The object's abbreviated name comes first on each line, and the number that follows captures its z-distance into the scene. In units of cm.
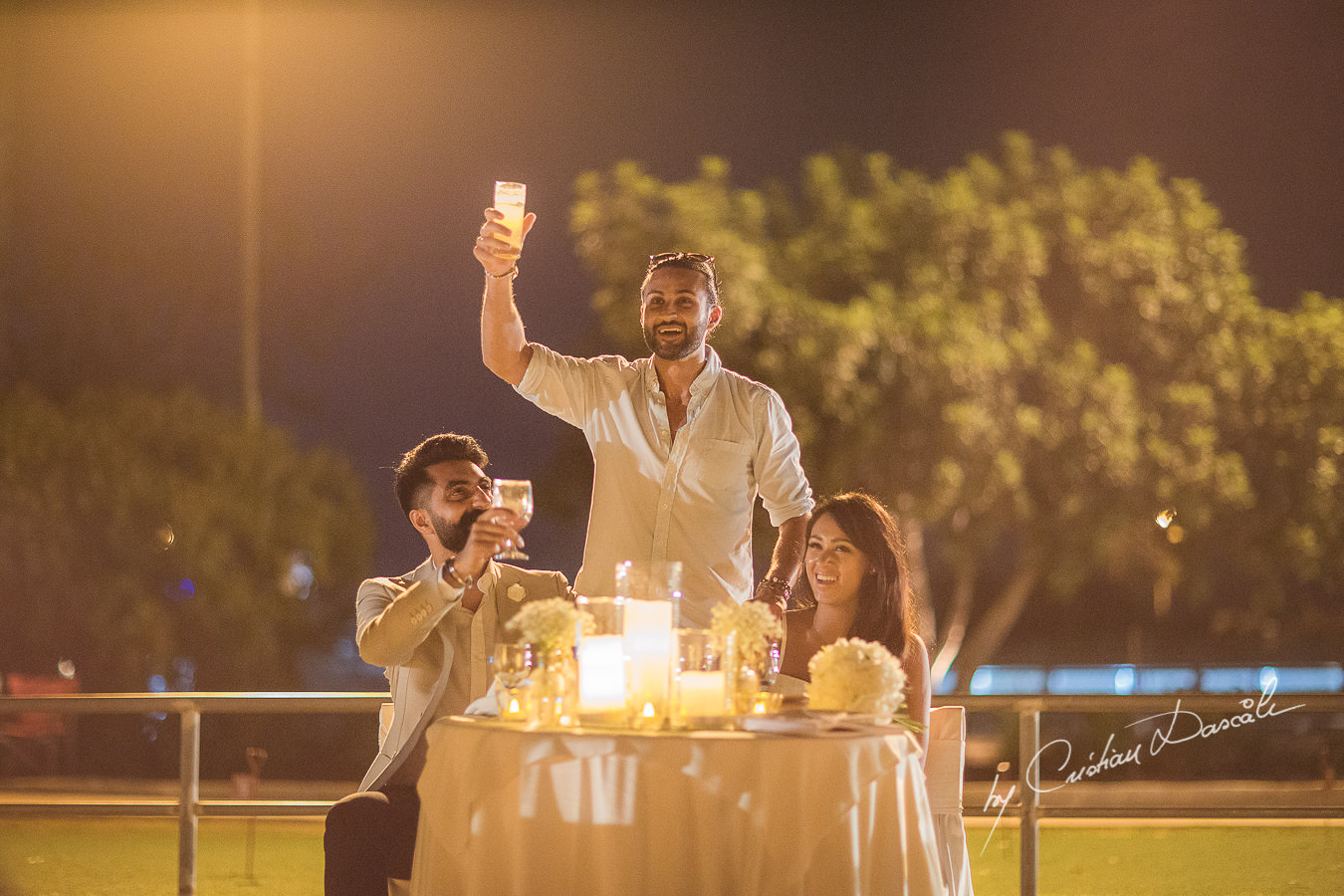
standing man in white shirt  421
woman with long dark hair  427
